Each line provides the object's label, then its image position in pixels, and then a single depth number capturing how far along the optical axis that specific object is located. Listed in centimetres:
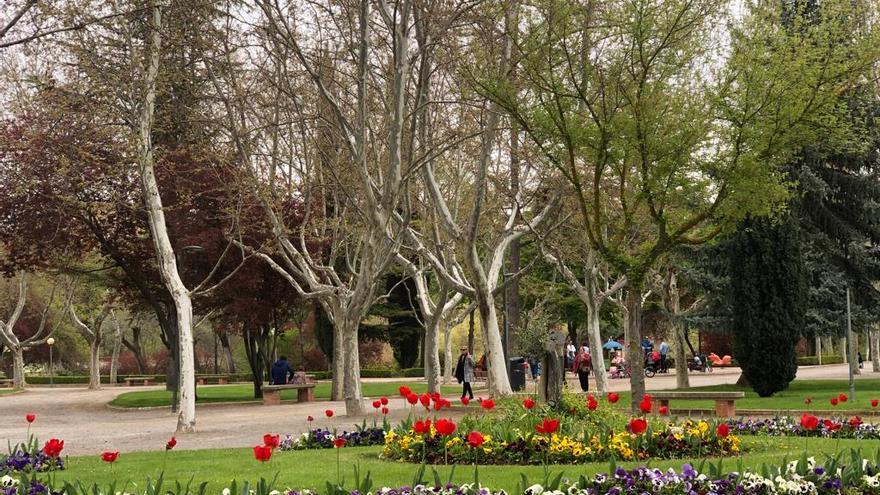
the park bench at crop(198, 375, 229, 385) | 5511
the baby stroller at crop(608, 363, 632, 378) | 5050
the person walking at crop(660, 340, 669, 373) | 5300
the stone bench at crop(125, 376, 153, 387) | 5853
